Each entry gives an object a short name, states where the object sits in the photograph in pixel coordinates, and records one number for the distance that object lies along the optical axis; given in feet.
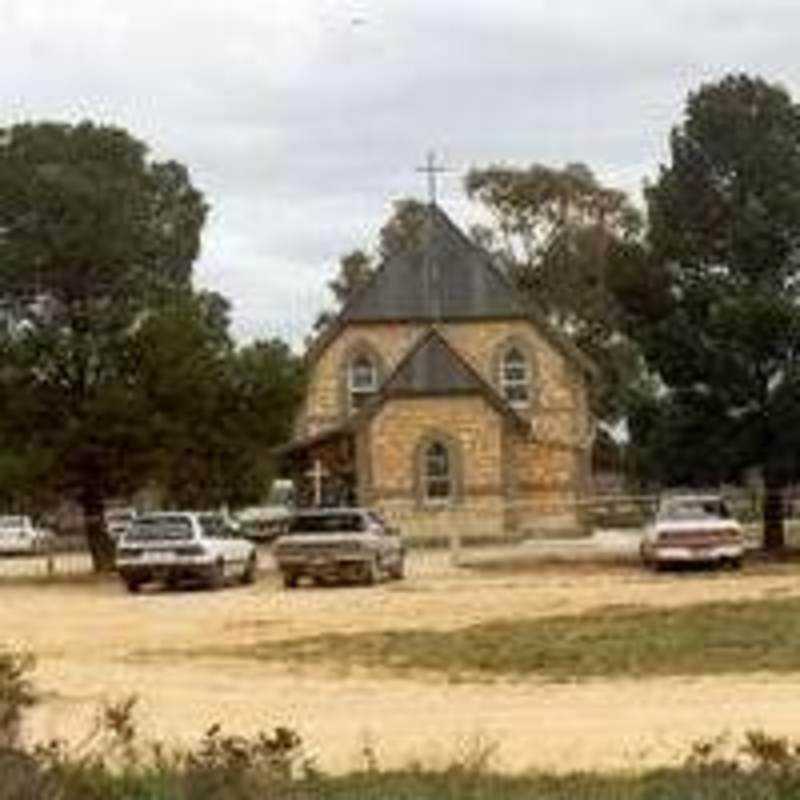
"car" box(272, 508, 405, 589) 173.17
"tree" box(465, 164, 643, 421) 370.12
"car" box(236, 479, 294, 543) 272.10
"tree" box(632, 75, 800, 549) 190.19
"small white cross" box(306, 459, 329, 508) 259.19
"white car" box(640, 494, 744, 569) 181.57
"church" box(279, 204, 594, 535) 245.24
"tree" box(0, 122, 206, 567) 194.08
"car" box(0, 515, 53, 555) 280.31
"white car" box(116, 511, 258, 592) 174.19
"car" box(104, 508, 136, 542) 230.75
